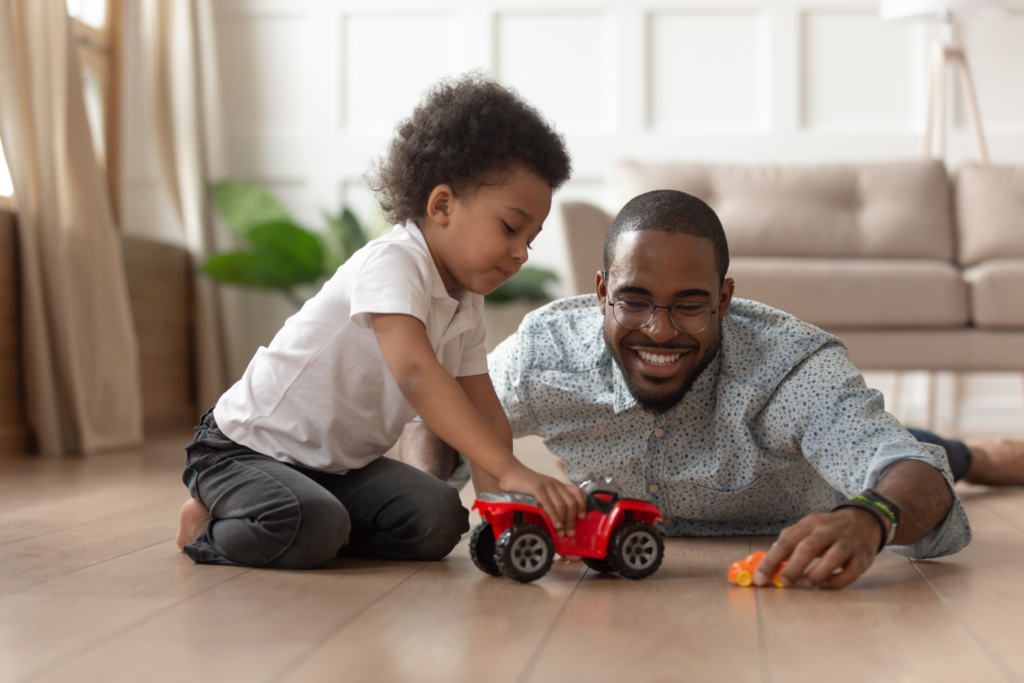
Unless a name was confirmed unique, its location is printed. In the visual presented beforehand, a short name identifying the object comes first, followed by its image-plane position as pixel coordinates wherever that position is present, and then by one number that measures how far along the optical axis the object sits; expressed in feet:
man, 4.30
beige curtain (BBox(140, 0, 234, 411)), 14.28
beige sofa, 10.97
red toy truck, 4.19
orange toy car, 4.20
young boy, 4.56
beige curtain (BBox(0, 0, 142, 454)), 10.08
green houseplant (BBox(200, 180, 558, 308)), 13.76
